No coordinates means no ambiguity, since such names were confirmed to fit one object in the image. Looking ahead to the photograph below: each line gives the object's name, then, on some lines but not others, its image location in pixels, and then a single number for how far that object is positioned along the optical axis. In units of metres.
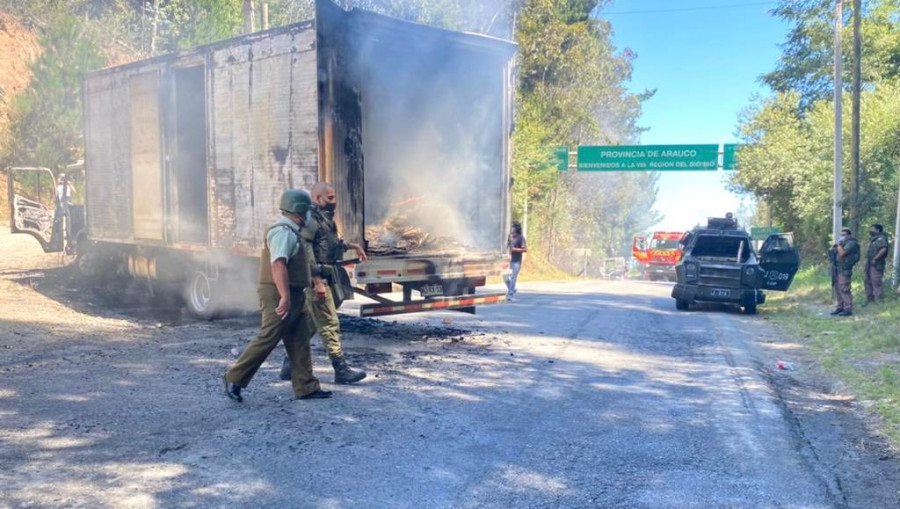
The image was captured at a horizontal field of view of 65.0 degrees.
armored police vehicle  14.27
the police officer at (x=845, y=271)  13.41
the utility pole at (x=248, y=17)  17.53
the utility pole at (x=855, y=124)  16.23
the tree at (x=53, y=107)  25.78
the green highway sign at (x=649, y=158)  30.02
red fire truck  34.38
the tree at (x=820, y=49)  28.09
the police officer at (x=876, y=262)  13.20
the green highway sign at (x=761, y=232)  31.80
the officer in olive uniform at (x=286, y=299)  5.59
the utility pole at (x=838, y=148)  17.06
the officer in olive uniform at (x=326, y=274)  6.45
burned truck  8.16
